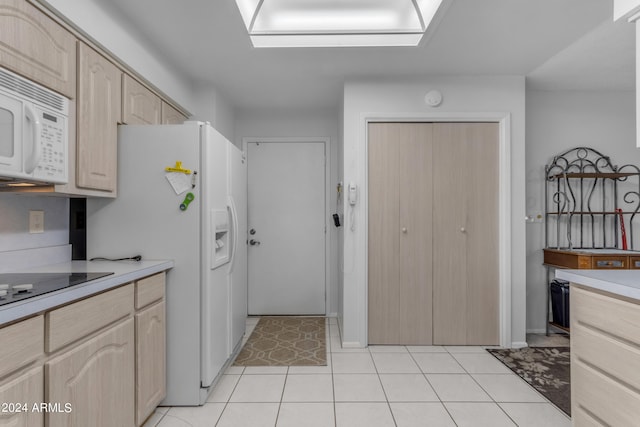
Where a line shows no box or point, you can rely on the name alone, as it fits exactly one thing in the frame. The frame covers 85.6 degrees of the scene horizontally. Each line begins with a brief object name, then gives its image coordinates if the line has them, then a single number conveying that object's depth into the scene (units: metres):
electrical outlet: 1.90
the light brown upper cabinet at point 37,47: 1.36
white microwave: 1.32
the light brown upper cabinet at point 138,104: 2.15
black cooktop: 1.14
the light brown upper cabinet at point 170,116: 2.67
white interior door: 4.05
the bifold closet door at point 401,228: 3.08
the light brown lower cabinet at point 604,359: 1.29
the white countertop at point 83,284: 1.06
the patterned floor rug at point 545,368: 2.22
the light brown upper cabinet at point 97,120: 1.76
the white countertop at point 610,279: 1.28
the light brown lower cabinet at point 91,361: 1.07
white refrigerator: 2.07
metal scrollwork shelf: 3.36
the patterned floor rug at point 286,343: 2.78
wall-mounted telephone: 3.02
